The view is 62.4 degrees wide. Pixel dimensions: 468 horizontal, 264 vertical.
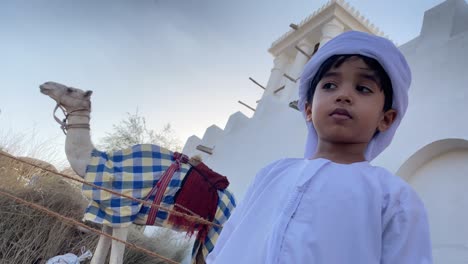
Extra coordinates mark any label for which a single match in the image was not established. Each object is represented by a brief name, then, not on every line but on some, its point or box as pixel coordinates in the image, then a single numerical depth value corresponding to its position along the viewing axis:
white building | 1.83
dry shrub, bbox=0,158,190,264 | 2.50
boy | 0.73
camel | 2.32
